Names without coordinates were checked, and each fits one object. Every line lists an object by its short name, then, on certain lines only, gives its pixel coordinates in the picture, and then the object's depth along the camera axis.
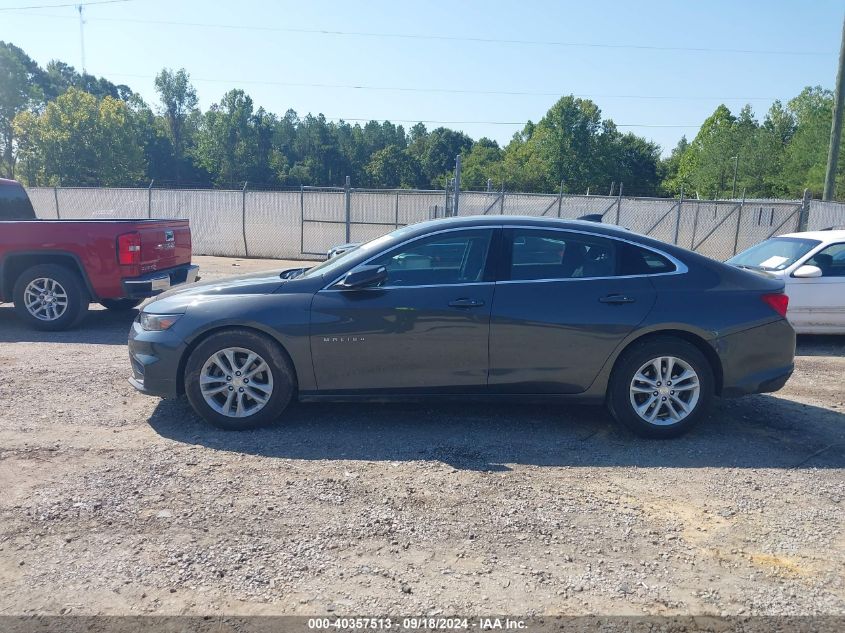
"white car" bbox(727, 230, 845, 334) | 8.05
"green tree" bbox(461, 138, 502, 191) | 72.31
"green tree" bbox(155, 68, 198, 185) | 85.00
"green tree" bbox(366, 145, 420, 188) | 85.00
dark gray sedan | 4.79
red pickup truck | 8.04
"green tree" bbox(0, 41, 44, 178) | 61.16
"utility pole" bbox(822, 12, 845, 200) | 16.58
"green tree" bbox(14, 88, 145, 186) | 46.19
